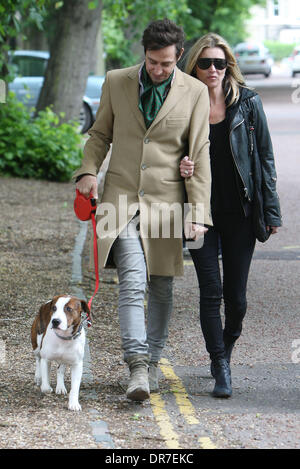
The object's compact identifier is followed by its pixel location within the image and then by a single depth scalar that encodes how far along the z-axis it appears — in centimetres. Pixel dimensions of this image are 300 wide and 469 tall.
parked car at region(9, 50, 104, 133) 2083
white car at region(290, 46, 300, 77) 5087
